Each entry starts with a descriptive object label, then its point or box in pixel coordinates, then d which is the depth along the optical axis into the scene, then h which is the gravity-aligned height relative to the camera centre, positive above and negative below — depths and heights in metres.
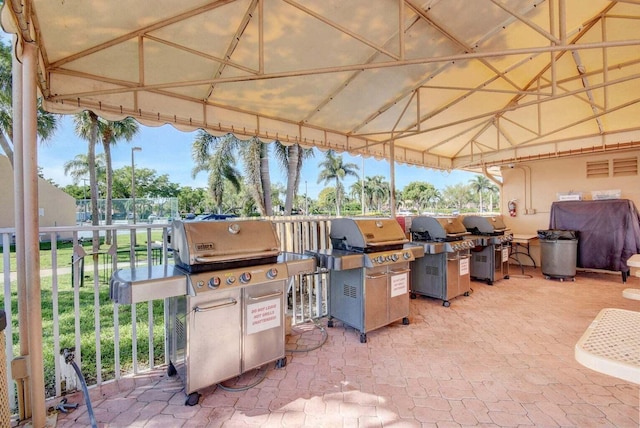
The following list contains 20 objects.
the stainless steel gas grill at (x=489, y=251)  5.35 -0.78
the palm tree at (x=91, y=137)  12.18 +3.48
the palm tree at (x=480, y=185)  47.78 +4.06
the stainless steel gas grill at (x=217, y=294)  1.98 -0.56
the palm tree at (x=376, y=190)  40.06 +3.04
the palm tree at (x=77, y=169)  26.83 +4.72
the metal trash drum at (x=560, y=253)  5.50 -0.87
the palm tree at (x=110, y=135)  13.13 +3.87
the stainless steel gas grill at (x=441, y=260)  4.17 -0.72
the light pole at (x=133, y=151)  16.16 +3.81
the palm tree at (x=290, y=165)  13.11 +2.29
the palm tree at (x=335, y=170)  25.26 +3.89
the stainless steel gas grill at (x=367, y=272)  3.07 -0.66
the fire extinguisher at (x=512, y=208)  6.98 +0.01
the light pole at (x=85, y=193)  20.66 +2.75
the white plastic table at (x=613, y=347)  0.83 -0.45
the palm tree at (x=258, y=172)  12.83 +1.95
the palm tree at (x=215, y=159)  14.27 +2.91
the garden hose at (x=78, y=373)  1.89 -1.07
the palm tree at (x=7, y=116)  10.12 +4.14
